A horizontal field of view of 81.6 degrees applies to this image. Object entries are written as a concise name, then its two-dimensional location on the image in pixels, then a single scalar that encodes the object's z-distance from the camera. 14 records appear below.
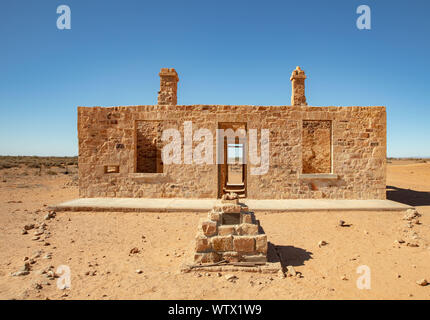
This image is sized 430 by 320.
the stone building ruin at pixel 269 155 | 8.67
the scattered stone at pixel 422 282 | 3.40
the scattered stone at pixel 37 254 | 4.30
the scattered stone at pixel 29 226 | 5.83
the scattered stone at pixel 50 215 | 6.66
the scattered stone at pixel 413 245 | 4.85
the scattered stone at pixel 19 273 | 3.62
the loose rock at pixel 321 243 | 4.96
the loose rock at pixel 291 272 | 3.69
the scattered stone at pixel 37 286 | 3.24
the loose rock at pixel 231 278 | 3.52
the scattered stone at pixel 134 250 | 4.62
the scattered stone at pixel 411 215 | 6.61
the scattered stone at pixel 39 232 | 5.54
